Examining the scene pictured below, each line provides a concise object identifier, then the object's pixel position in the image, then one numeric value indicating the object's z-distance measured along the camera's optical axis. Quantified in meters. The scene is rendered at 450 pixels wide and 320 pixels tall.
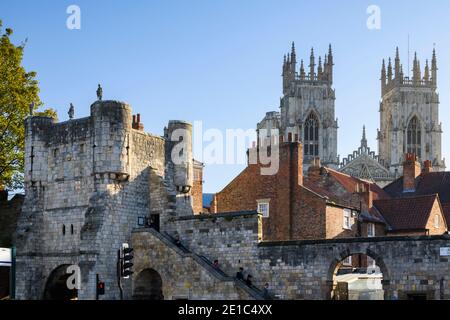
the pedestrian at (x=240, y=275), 38.53
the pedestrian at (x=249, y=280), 38.34
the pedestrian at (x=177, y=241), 41.41
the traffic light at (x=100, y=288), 31.02
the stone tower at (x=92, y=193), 40.16
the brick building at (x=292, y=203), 46.44
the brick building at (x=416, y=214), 51.03
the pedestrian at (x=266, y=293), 37.19
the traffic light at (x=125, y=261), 29.16
